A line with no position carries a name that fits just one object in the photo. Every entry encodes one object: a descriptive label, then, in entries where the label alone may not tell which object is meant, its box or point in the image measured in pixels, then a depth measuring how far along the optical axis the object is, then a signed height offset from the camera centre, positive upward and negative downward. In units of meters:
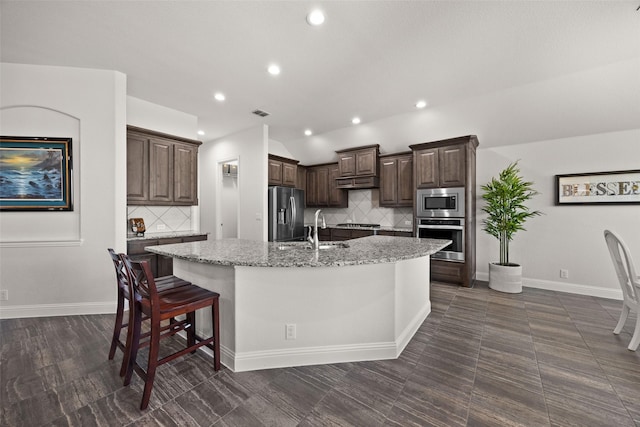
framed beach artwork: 2.85 +0.44
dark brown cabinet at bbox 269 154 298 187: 5.40 +0.92
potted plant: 3.79 -0.03
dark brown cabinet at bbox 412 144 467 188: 4.05 +0.77
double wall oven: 4.07 -0.07
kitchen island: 1.95 -0.74
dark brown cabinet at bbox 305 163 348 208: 5.90 +0.58
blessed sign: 3.46 +0.36
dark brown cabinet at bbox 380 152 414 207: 4.83 +0.63
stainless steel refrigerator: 4.96 -0.03
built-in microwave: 4.07 +0.17
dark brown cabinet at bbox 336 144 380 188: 5.13 +0.94
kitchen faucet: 2.35 -0.28
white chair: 2.23 -0.64
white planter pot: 3.78 -0.97
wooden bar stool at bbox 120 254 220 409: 1.60 -0.64
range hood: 5.17 +0.64
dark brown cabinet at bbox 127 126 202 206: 3.63 +0.67
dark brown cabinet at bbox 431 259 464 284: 4.10 -0.95
